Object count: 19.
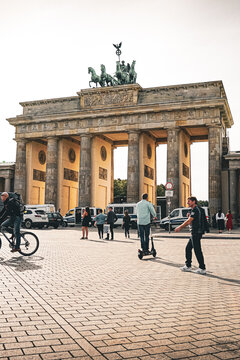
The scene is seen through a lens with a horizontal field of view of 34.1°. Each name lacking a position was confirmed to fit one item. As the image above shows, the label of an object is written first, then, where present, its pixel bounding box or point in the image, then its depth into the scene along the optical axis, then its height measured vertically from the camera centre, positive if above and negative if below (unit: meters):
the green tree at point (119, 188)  100.19 +6.09
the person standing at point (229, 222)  32.25 -0.77
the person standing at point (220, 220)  31.42 -0.60
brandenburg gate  43.47 +9.50
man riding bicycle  11.59 -0.13
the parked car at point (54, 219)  36.16 -0.74
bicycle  11.94 -0.99
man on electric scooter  12.37 -0.29
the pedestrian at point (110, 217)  23.01 -0.35
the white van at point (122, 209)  39.11 +0.27
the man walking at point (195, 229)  9.47 -0.40
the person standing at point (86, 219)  22.07 -0.44
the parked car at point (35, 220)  35.81 -0.82
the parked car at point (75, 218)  42.75 -0.73
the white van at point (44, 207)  38.66 +0.39
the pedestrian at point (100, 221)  23.08 -0.56
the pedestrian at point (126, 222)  24.86 -0.66
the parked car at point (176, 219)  34.09 -0.59
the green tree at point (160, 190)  114.59 +6.31
